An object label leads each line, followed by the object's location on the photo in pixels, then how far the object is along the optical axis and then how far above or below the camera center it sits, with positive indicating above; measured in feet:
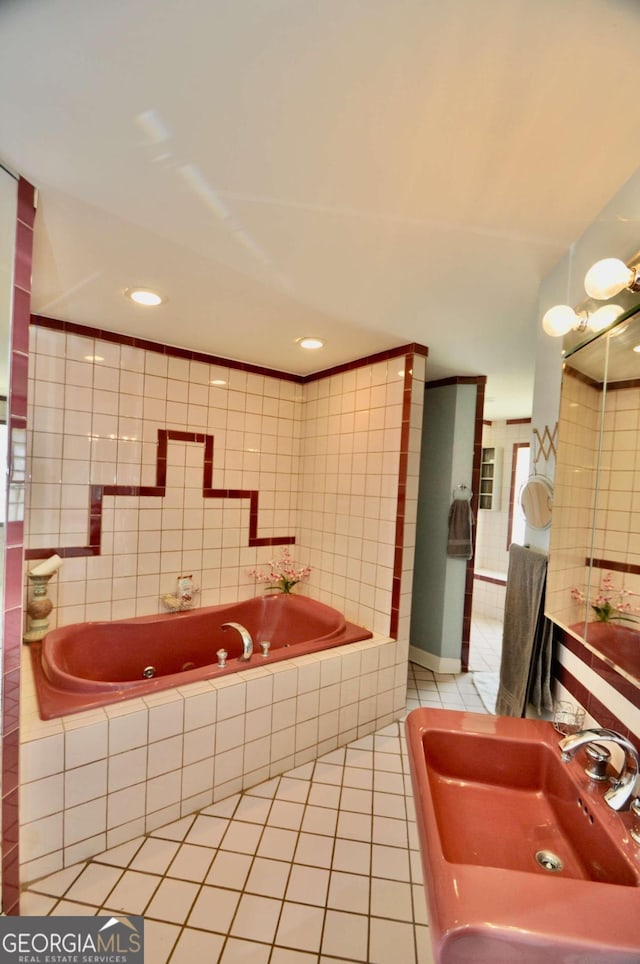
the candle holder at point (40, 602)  6.98 -2.66
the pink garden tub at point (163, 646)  5.63 -3.49
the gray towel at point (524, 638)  4.45 -1.88
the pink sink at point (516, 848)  1.98 -2.42
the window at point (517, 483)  14.64 -0.02
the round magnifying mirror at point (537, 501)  4.72 -0.22
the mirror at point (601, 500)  3.35 -0.13
